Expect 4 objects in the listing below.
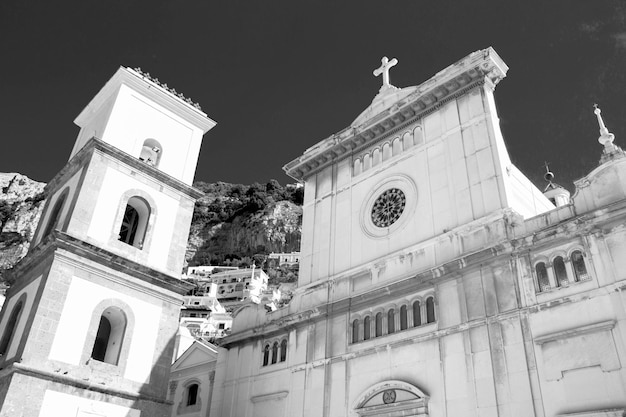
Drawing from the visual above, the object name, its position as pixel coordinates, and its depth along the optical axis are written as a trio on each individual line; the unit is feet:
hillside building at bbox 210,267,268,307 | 317.22
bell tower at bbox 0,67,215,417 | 51.29
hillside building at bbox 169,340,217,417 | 76.69
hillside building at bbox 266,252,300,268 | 338.34
